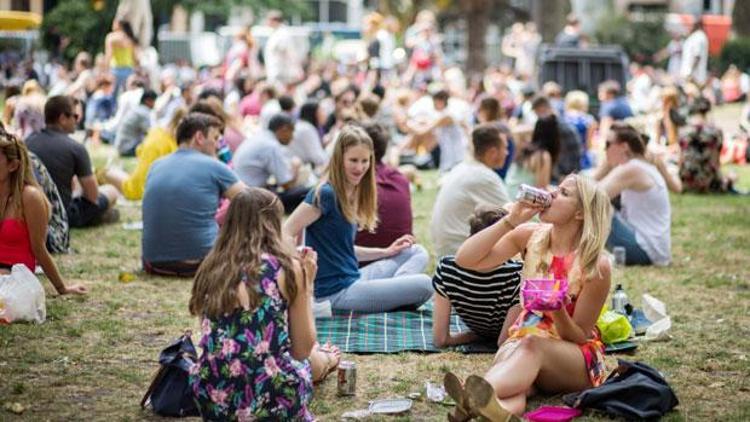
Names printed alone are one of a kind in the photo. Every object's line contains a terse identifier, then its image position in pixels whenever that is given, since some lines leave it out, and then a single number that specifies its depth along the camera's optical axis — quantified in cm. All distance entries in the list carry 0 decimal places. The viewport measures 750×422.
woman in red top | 1186
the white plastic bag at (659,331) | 1143
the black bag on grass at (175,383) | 858
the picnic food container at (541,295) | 844
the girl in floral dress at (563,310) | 869
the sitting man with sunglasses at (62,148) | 1564
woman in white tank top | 1548
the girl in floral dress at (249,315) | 775
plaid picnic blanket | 1092
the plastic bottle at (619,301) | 1198
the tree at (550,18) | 5046
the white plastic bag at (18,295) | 1140
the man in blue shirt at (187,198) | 1394
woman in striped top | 1051
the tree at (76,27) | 5075
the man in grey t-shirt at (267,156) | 1845
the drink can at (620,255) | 1544
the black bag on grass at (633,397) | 865
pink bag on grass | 860
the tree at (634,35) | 5831
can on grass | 924
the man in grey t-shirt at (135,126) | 2659
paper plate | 886
